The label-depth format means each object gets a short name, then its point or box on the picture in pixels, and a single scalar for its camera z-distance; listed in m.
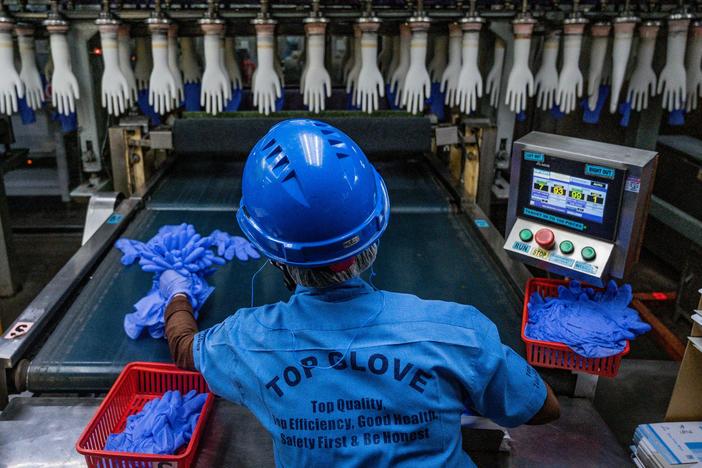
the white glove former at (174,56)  2.24
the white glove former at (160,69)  2.17
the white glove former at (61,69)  2.16
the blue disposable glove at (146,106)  2.52
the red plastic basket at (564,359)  1.30
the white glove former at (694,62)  2.32
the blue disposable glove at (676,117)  2.48
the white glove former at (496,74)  2.37
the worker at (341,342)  0.84
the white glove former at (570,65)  2.19
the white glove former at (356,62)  2.31
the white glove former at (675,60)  2.27
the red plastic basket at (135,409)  1.06
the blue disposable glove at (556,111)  2.43
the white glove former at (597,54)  2.25
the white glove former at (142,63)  2.44
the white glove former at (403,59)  2.33
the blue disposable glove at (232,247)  1.91
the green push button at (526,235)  1.52
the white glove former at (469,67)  2.17
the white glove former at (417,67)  2.17
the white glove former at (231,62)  2.45
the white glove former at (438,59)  2.48
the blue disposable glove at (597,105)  2.48
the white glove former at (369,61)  2.17
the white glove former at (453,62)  2.28
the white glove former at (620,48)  2.21
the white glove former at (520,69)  2.18
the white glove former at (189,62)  2.46
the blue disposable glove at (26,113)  2.46
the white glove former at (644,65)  2.27
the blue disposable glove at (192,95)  2.54
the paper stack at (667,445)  1.27
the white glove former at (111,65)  2.15
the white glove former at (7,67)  2.14
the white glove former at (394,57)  2.53
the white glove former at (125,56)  2.24
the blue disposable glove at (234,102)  2.68
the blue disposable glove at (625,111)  2.45
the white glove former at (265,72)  2.16
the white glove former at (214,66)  2.14
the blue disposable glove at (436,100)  2.53
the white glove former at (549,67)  2.28
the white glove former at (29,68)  2.24
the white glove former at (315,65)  2.16
